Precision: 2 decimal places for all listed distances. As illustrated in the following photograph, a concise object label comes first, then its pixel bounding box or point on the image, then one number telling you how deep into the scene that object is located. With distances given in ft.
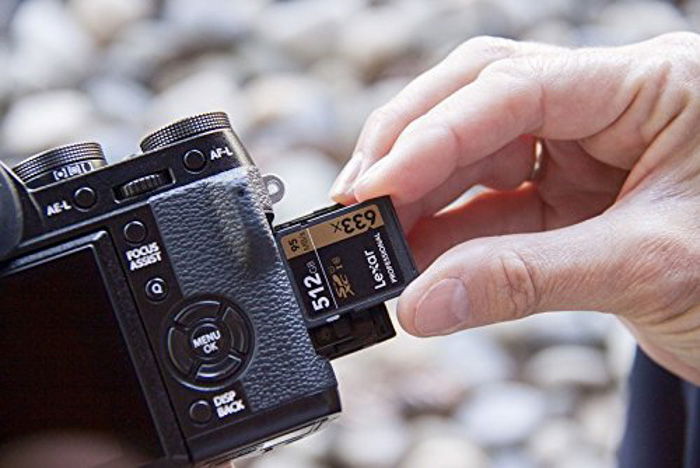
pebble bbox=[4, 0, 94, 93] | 4.01
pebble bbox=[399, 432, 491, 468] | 3.45
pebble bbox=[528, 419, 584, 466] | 3.53
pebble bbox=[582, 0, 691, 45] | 4.35
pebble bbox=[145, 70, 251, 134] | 3.95
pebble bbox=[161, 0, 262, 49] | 4.21
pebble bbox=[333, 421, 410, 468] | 3.50
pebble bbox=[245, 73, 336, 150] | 3.95
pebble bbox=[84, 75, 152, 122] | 3.96
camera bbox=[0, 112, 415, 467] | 2.19
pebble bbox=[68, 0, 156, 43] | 4.14
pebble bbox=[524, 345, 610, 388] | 3.69
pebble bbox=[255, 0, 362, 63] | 4.20
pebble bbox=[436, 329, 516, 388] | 3.69
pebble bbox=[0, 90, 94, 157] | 3.81
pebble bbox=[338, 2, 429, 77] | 4.17
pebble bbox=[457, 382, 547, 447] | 3.57
